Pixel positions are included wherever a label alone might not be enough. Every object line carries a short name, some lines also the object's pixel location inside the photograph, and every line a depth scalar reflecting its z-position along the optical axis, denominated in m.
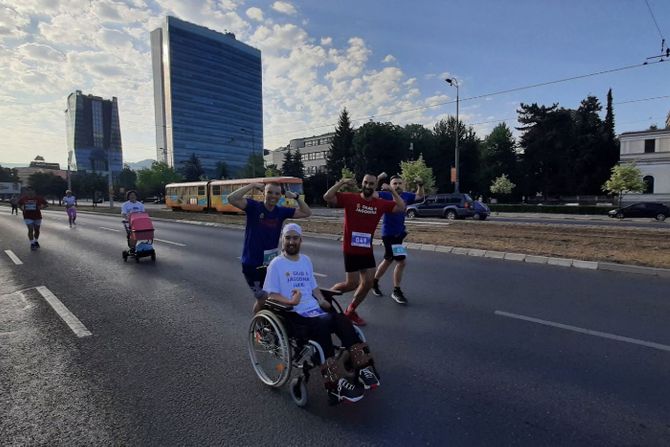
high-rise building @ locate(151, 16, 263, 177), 120.94
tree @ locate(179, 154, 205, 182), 92.25
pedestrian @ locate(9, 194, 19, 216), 33.38
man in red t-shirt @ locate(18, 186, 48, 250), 11.63
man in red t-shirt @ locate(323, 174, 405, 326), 4.80
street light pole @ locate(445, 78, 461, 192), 29.86
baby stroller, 9.66
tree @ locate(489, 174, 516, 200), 50.84
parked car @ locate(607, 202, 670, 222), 27.31
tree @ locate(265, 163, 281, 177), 66.86
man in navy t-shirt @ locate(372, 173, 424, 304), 5.93
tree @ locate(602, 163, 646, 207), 34.47
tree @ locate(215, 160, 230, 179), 86.14
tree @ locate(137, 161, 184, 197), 85.38
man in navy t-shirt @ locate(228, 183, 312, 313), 4.16
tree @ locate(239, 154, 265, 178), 75.75
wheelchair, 2.99
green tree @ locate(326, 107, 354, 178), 61.91
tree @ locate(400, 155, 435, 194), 48.41
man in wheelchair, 2.88
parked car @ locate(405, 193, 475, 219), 25.05
